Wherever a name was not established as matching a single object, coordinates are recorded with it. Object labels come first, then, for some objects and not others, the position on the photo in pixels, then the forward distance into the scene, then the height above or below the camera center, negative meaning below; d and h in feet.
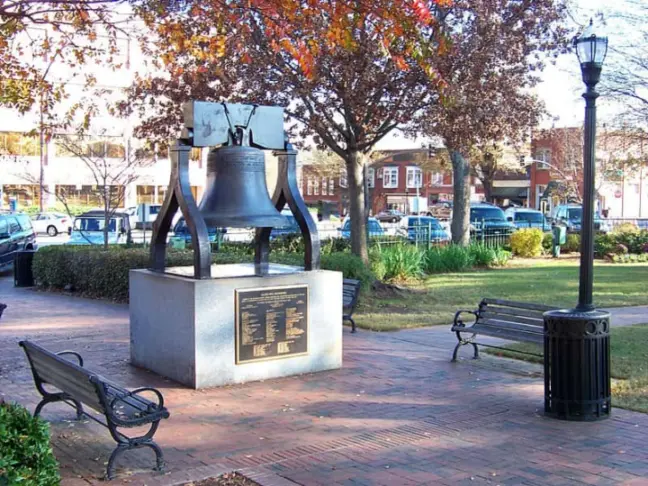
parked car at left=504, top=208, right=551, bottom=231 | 127.75 -0.13
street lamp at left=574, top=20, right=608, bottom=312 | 23.21 +2.13
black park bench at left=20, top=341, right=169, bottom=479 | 17.34 -4.29
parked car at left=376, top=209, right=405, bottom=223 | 189.65 +0.03
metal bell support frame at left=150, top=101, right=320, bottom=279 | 26.89 +1.33
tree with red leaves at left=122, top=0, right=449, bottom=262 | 32.53 +8.21
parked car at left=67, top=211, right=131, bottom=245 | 90.41 -1.35
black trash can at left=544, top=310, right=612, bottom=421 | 22.50 -4.31
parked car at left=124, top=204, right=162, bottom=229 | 131.96 +0.17
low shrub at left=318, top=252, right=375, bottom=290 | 48.37 -3.03
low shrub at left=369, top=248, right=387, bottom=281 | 60.02 -3.64
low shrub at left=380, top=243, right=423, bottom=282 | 62.34 -3.85
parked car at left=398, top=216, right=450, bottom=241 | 78.74 -1.63
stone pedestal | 25.75 -3.72
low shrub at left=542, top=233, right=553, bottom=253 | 92.53 -3.05
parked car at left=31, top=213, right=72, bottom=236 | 149.07 -1.36
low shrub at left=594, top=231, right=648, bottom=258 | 88.84 -2.96
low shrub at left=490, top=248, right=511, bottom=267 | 78.89 -4.17
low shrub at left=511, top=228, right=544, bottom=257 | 88.17 -2.80
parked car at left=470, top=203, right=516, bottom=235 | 94.17 -0.55
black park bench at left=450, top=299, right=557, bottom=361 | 28.81 -4.05
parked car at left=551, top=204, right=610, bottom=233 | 122.17 -0.13
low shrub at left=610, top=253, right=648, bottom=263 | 86.17 -4.49
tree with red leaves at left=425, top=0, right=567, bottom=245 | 47.67 +9.43
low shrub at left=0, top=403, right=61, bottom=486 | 12.25 -3.88
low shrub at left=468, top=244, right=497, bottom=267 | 77.66 -3.85
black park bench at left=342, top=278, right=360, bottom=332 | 38.04 -3.95
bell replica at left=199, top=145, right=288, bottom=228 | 27.32 +0.95
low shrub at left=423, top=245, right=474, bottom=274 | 71.05 -3.91
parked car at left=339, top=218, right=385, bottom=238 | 92.12 -1.27
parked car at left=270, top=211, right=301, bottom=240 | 70.28 -1.41
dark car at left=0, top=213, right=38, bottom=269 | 70.79 -1.79
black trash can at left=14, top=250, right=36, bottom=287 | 60.59 -4.20
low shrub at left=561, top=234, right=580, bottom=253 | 93.30 -3.31
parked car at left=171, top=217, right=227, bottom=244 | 80.27 -1.83
